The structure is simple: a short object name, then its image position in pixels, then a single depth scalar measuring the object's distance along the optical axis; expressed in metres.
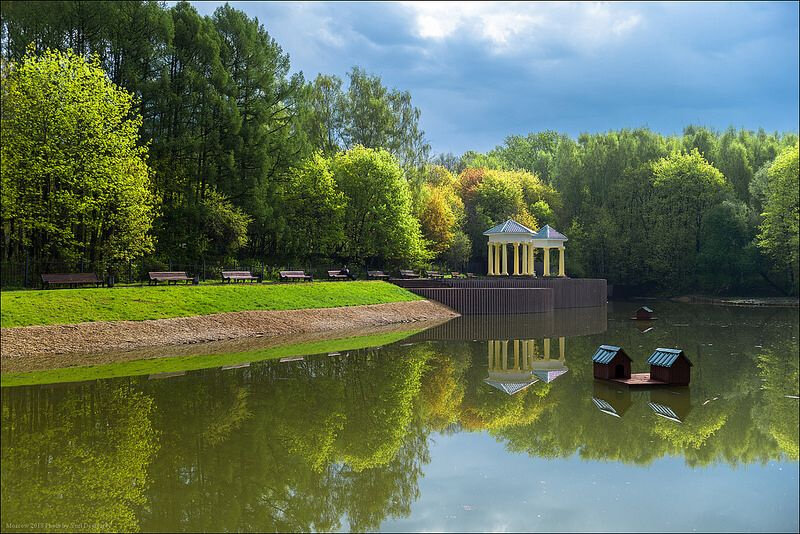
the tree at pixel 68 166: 29.91
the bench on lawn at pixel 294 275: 38.85
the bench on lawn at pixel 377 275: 45.28
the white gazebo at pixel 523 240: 51.16
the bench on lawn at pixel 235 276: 35.64
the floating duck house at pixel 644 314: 39.66
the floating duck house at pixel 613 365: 17.28
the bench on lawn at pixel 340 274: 42.71
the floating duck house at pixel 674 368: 16.45
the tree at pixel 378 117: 58.22
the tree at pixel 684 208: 69.38
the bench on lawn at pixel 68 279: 27.18
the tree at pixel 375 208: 50.78
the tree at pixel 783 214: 58.84
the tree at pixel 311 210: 48.88
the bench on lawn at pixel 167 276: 31.68
